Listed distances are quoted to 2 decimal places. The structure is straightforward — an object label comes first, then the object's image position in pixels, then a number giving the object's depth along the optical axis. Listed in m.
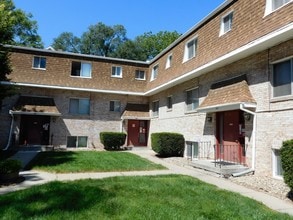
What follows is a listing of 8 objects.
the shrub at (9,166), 6.78
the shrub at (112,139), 16.63
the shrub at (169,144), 12.53
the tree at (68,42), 40.23
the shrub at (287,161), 5.74
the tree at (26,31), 28.84
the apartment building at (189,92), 7.77
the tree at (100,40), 40.13
